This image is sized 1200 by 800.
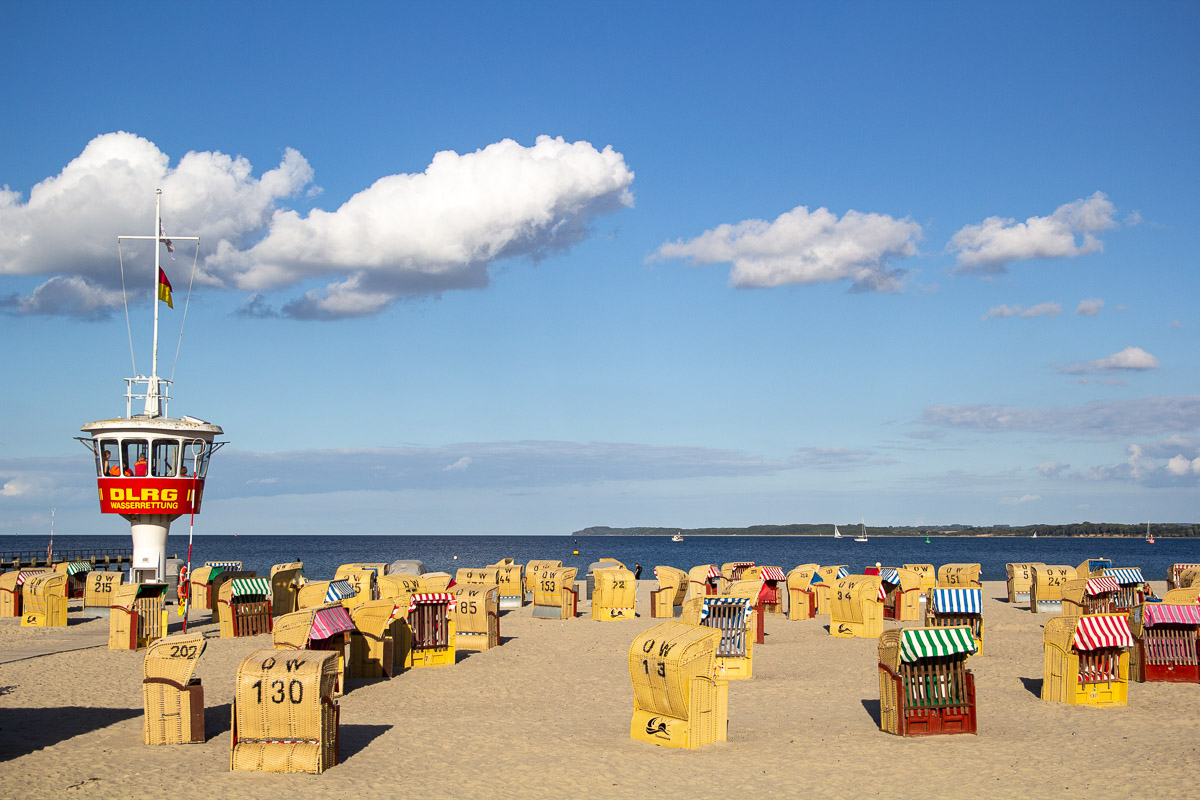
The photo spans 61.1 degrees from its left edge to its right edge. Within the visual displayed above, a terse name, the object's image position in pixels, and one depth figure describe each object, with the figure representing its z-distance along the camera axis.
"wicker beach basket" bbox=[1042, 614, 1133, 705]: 17.08
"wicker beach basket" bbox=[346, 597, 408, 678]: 20.66
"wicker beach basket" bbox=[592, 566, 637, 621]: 33.53
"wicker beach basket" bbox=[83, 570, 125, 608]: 34.50
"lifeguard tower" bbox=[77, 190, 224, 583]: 39.28
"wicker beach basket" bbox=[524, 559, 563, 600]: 36.99
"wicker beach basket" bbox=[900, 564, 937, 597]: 37.55
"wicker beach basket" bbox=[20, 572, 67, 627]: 31.61
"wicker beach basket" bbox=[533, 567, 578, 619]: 34.28
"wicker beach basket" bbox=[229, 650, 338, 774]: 13.02
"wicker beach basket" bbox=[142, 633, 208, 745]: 14.55
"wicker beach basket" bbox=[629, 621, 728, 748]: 14.05
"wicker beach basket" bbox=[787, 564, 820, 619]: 33.50
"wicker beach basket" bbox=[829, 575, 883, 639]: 27.50
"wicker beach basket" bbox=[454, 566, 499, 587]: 35.97
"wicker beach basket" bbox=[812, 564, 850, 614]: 35.88
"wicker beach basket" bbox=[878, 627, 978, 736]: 14.74
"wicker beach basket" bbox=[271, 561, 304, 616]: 31.69
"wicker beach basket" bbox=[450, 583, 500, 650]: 25.58
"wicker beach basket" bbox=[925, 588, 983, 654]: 24.56
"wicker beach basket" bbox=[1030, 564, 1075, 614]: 35.02
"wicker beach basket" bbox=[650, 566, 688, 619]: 34.53
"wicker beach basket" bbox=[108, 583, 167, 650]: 25.61
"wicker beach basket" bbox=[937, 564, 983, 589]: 37.97
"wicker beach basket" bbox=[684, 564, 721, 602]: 35.03
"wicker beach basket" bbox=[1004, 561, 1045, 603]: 38.94
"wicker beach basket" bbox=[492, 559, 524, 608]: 39.19
